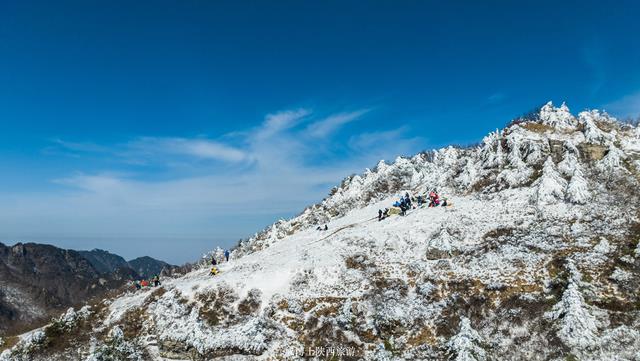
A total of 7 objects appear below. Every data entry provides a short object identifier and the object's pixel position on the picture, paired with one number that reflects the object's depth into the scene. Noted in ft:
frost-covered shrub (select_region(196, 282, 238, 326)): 149.66
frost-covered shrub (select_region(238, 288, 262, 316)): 152.76
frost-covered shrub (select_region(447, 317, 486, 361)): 115.24
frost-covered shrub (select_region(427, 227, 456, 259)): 171.73
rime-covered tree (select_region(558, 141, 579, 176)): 201.24
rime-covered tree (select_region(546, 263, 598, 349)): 109.60
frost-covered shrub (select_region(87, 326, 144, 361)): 129.08
